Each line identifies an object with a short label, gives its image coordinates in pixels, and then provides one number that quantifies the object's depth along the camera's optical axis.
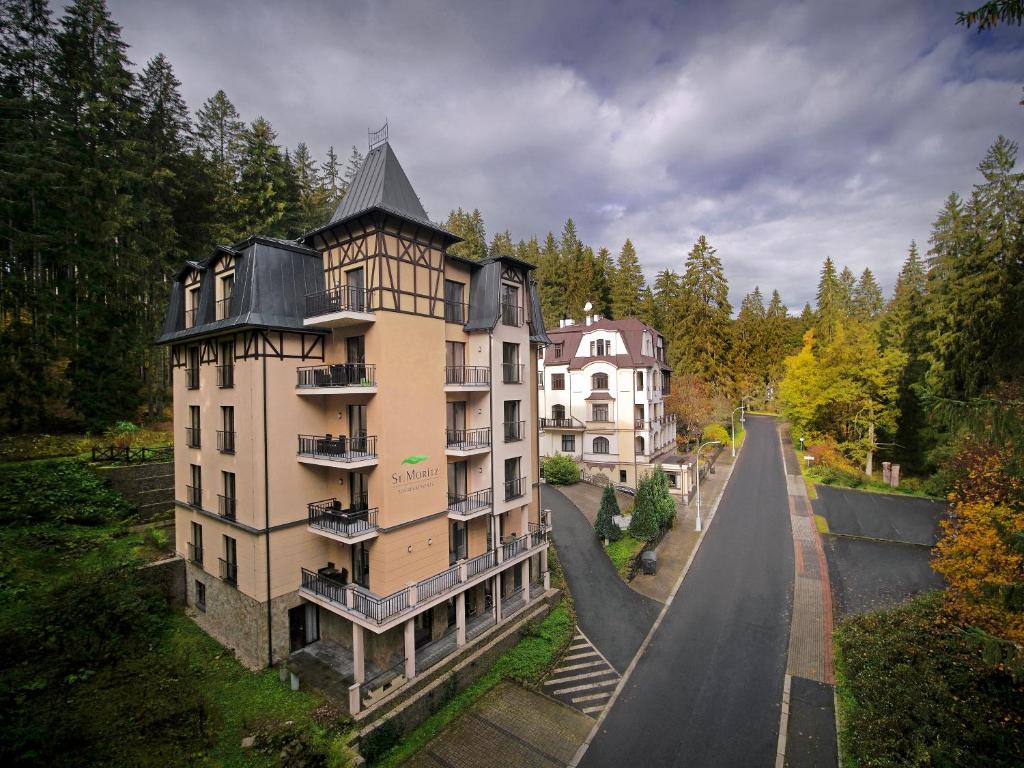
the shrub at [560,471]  36.94
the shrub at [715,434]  50.69
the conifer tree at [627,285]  62.16
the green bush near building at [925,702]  10.98
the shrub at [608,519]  26.33
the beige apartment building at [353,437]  15.27
